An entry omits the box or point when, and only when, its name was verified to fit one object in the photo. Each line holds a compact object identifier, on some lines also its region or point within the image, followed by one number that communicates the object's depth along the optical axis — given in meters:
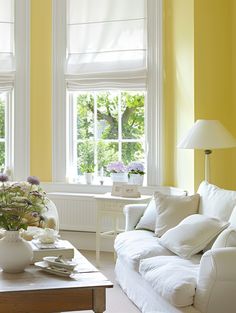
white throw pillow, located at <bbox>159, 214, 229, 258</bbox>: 4.01
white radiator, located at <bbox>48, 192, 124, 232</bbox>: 6.52
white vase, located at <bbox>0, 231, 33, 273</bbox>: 3.31
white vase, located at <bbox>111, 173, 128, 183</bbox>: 6.50
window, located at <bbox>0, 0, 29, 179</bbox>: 6.84
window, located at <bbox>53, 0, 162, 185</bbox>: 6.48
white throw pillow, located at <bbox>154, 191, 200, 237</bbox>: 4.72
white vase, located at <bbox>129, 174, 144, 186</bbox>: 6.38
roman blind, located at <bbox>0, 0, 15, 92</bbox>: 6.89
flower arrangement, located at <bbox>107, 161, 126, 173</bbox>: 6.44
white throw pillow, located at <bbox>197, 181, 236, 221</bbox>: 4.24
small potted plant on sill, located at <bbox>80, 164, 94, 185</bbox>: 6.78
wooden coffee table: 3.01
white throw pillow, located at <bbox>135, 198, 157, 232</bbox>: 5.00
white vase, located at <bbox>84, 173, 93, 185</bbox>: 6.75
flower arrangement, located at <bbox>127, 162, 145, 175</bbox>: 6.39
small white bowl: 3.35
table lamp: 5.04
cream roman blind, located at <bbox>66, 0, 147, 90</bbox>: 6.54
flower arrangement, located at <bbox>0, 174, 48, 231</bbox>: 3.28
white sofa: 3.17
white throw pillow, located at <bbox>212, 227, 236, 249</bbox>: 3.45
